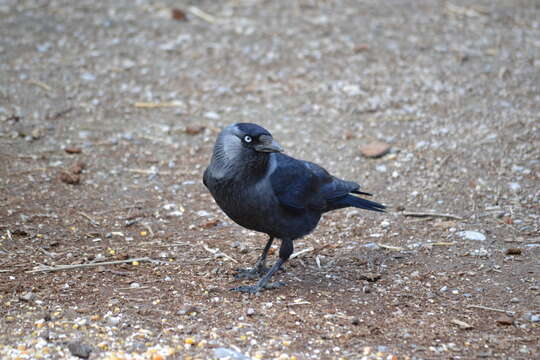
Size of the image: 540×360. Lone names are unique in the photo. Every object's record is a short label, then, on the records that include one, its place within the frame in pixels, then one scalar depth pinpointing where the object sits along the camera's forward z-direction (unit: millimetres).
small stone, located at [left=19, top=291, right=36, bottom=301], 8859
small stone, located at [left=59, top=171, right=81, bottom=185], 12844
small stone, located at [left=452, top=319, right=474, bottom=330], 8656
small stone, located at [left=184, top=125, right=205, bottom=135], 14922
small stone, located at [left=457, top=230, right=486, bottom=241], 11203
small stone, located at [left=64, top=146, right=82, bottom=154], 13952
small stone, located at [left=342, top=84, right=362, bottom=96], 16422
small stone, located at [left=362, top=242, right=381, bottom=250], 11156
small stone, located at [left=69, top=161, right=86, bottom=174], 13273
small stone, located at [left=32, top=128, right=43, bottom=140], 14347
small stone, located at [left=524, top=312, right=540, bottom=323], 8836
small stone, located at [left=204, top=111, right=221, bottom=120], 15562
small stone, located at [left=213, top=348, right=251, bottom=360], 7734
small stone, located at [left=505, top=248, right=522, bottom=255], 10602
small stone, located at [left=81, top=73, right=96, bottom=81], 16844
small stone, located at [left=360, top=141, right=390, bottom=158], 14039
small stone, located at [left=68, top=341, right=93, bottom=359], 7633
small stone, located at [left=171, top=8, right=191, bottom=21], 19687
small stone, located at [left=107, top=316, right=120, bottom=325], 8445
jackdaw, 9375
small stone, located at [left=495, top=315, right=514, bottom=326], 8758
